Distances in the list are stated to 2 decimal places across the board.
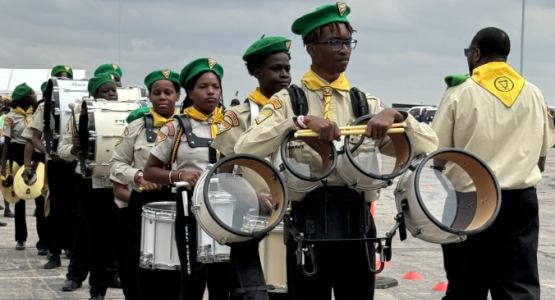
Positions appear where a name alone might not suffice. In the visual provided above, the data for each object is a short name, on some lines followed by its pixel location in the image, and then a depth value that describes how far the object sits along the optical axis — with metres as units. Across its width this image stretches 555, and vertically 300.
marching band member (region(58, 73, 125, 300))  7.88
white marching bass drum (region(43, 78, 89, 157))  9.55
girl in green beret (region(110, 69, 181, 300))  6.36
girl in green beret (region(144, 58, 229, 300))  5.30
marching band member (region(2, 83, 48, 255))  12.01
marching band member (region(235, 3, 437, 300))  3.87
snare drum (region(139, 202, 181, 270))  5.45
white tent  35.04
